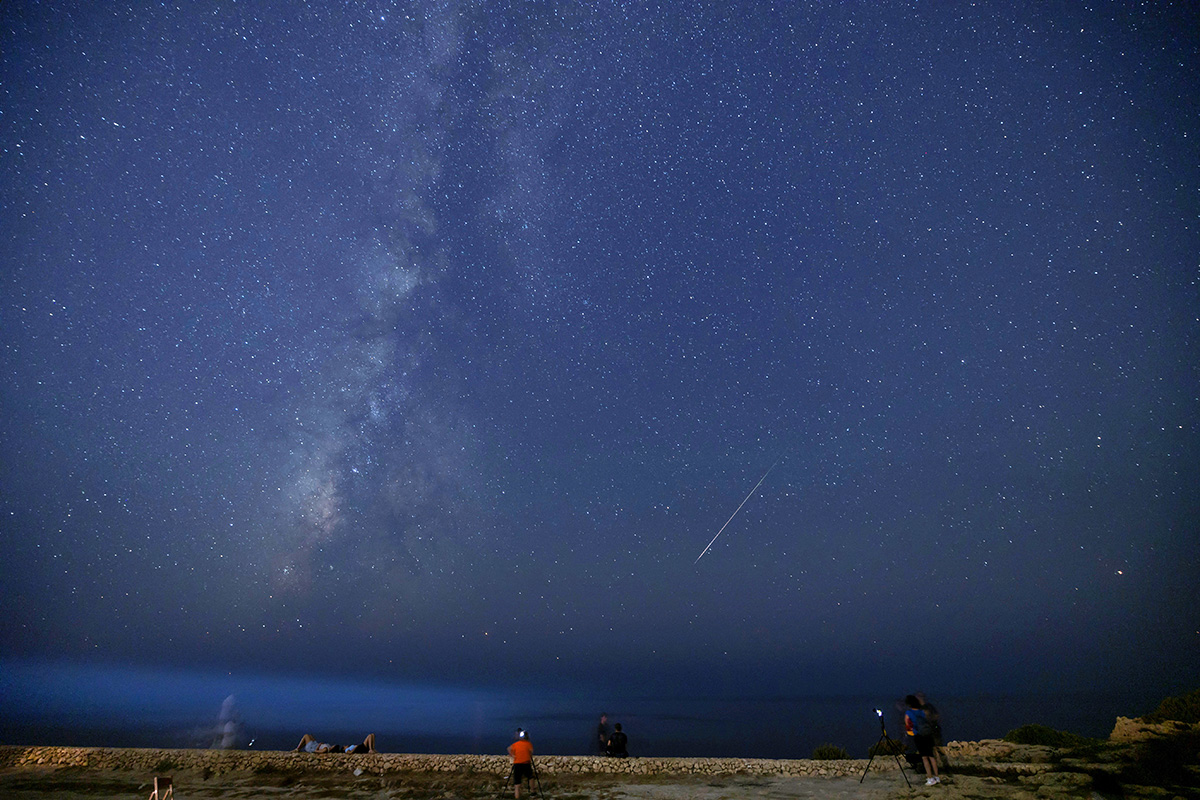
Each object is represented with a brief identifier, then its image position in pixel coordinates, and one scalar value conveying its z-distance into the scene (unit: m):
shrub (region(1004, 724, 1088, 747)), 17.61
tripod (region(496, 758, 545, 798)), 13.61
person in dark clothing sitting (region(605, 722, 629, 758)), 16.56
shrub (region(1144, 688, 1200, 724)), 17.89
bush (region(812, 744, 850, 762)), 19.05
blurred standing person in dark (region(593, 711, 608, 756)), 17.36
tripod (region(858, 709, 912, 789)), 13.58
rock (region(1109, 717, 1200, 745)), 16.06
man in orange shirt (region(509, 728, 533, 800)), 13.02
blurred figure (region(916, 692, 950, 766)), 13.13
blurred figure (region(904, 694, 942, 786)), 12.71
